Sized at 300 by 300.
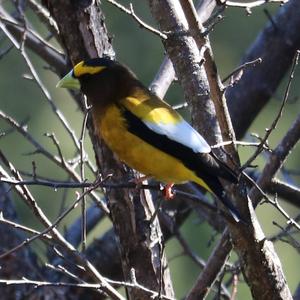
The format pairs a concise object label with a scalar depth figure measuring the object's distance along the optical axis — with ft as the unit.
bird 22.82
